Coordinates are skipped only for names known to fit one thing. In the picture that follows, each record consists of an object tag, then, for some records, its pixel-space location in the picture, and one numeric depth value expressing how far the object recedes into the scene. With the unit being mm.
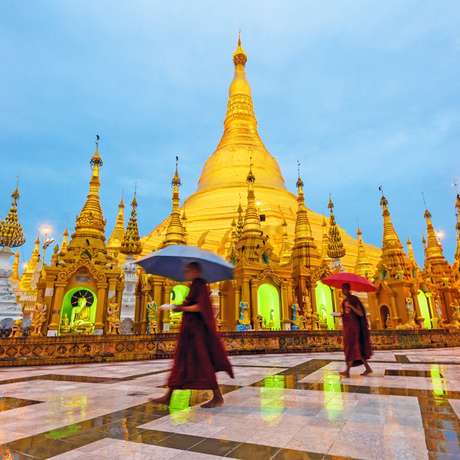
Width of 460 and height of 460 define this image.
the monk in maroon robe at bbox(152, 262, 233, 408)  4332
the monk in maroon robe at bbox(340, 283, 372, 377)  6887
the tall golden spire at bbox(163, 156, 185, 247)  23328
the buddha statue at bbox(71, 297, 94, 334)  17500
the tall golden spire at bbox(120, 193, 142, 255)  18844
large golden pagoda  31766
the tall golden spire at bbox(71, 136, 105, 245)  20844
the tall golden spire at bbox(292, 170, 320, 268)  23812
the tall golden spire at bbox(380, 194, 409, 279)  24172
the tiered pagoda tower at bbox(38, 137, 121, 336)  17484
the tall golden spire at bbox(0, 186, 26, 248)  15297
